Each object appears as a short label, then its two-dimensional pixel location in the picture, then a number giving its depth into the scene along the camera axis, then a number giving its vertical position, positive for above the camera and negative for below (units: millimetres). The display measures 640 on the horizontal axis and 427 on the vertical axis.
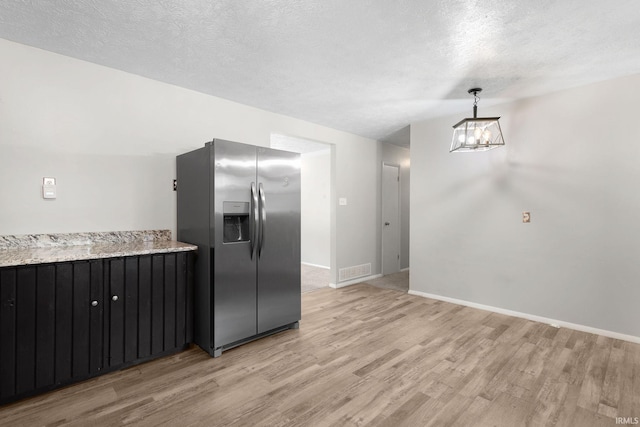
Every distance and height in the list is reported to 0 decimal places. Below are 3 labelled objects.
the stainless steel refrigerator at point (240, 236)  2582 -196
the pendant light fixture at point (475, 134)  3096 +879
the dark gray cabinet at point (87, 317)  1891 -745
